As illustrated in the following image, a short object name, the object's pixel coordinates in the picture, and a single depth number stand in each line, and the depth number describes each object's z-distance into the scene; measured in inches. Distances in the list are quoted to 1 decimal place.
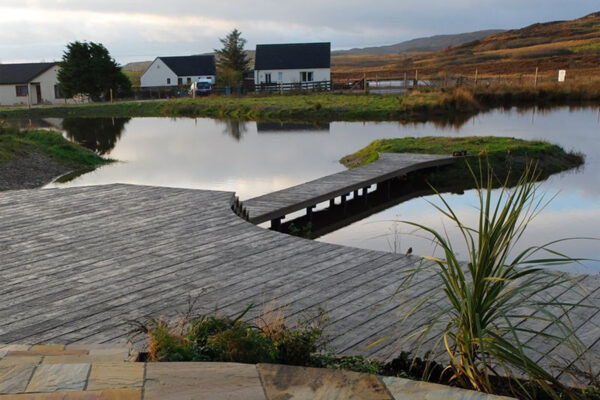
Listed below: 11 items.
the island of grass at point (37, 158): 543.4
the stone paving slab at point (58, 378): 96.8
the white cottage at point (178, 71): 2266.2
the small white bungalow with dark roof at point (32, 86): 1865.2
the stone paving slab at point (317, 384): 101.7
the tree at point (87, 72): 1676.9
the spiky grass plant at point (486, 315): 106.8
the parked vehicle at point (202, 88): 1792.6
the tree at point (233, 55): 2516.0
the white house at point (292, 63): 2041.1
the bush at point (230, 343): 116.0
